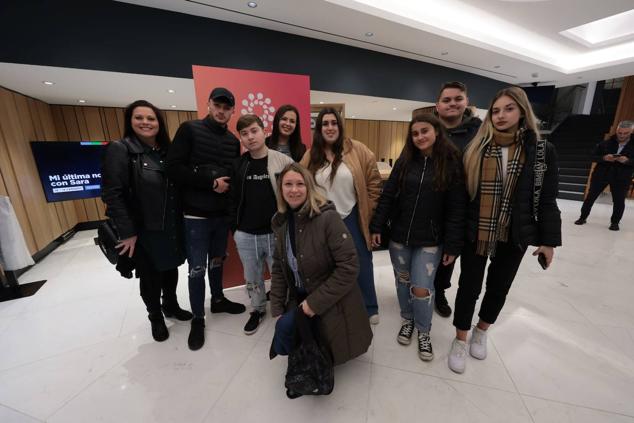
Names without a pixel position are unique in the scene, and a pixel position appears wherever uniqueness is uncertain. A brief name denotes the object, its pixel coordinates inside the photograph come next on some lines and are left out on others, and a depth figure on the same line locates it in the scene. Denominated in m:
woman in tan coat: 1.71
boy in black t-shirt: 1.66
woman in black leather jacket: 1.58
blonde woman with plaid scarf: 1.26
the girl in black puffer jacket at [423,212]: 1.41
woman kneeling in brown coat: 1.35
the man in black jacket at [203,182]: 1.66
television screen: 3.69
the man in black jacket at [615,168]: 3.94
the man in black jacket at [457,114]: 1.60
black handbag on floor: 1.30
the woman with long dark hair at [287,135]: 1.91
